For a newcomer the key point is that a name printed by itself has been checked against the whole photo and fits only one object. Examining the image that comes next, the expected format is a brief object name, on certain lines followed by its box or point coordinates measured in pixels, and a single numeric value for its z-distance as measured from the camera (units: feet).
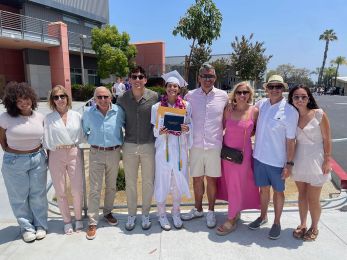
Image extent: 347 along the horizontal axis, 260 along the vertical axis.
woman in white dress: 11.09
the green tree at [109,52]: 84.48
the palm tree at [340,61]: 269.23
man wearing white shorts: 12.68
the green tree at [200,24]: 41.34
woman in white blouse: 11.94
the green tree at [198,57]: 109.45
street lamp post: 77.00
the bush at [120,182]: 20.57
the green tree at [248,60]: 105.33
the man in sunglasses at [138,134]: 12.46
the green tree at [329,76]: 274.24
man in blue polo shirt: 12.30
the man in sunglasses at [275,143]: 11.28
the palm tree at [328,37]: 228.63
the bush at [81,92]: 81.25
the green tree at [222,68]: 120.06
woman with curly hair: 11.61
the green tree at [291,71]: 281.11
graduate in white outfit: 12.31
